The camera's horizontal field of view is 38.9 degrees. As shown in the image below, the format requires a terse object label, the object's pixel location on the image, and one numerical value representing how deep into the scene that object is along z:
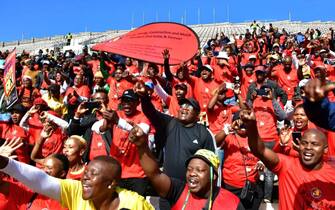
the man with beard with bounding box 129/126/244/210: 3.27
